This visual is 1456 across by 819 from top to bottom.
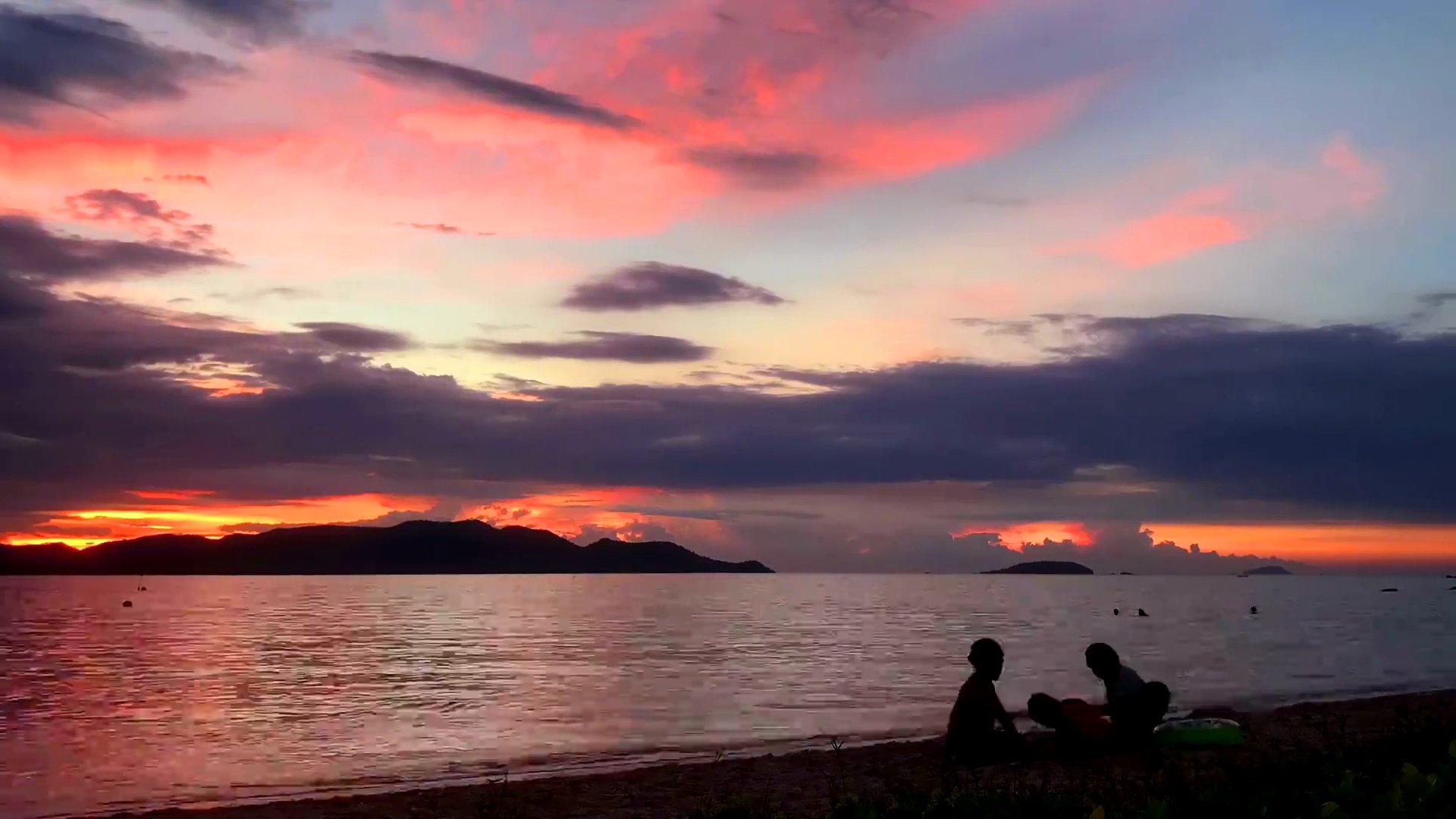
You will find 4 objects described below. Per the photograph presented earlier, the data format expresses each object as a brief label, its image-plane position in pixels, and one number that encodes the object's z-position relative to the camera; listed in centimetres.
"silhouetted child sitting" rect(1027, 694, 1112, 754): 1664
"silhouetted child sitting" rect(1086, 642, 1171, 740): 1667
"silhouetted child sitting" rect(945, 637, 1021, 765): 1620
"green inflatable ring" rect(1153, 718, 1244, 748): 1742
